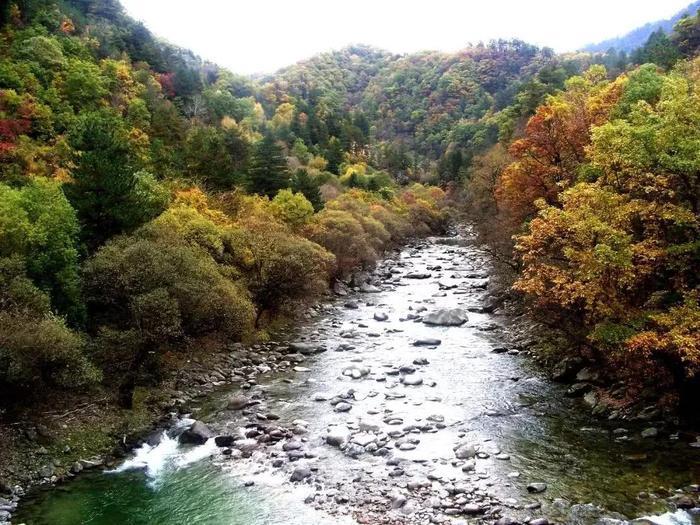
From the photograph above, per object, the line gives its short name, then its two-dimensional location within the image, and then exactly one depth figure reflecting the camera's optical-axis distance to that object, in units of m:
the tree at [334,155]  85.50
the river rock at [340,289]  45.45
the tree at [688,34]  73.69
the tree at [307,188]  51.34
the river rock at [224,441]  19.30
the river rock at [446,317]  34.78
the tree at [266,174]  49.66
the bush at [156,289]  20.08
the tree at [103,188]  24.52
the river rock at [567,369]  24.02
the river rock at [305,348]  30.03
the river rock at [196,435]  19.45
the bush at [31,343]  16.12
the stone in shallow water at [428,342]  30.61
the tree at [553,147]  30.66
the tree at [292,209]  43.09
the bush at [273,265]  31.17
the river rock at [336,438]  19.05
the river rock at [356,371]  26.03
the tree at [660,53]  65.19
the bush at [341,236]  43.81
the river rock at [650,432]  17.97
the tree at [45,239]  19.33
